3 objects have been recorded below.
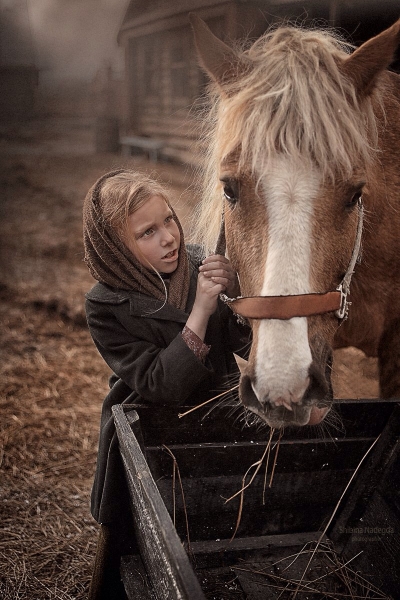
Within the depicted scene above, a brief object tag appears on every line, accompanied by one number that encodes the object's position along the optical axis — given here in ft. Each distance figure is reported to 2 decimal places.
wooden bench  38.99
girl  8.24
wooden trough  8.36
